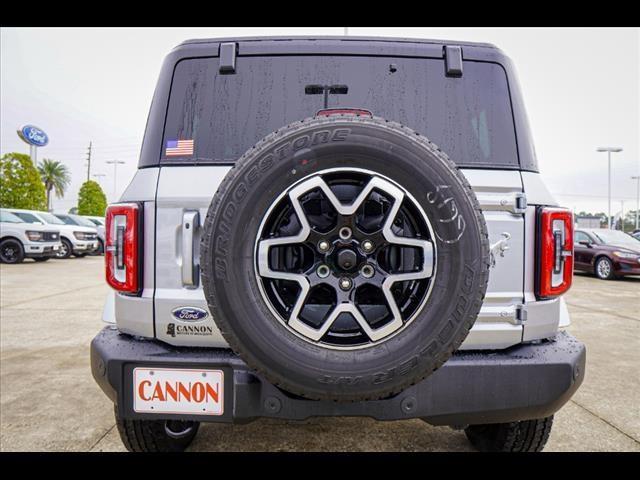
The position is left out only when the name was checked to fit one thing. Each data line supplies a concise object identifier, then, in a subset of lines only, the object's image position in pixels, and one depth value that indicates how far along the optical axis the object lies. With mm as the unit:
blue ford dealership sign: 31250
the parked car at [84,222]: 17325
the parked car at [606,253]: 10461
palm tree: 53406
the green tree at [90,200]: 36656
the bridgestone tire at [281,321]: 1355
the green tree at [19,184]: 22672
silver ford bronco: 1374
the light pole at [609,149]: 25884
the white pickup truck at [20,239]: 13000
